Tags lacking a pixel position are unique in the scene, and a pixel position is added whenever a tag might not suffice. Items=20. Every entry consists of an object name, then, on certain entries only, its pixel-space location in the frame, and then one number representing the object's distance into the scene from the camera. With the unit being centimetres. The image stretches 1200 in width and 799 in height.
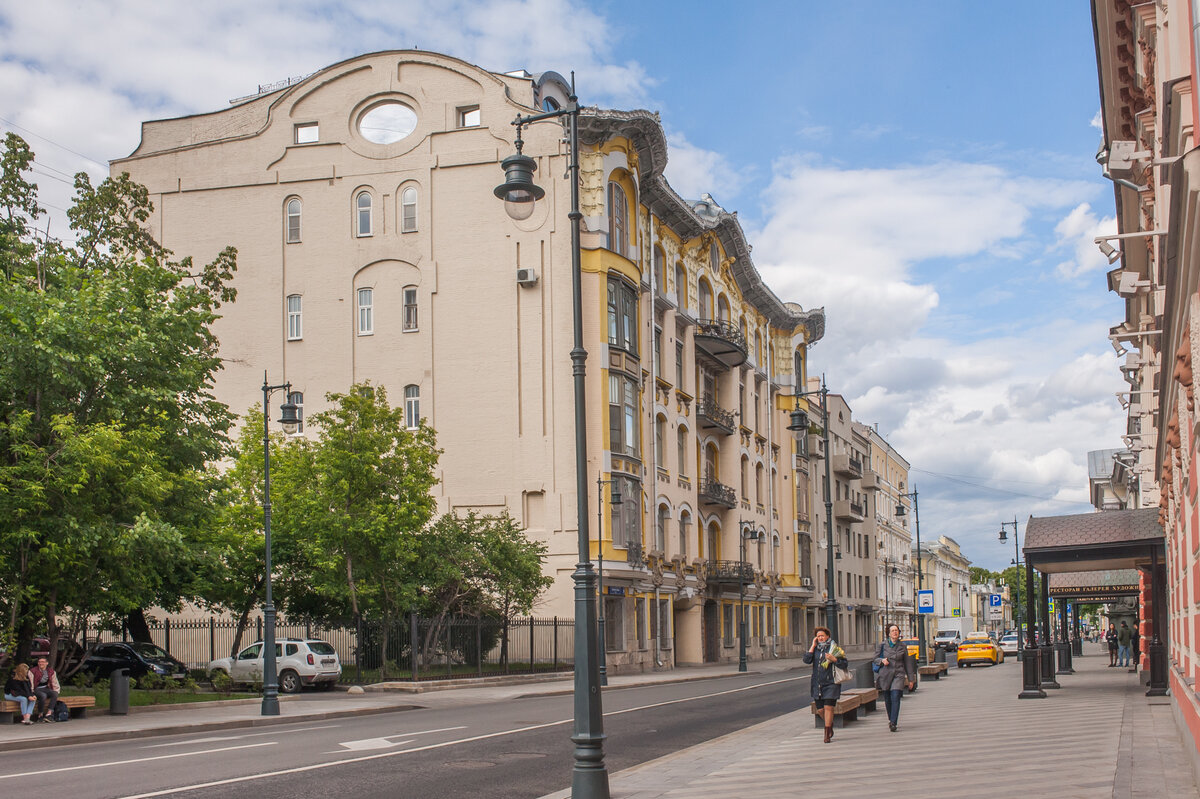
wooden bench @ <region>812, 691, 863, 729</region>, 1952
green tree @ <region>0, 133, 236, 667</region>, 2455
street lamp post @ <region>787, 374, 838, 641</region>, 2861
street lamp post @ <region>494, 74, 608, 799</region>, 1091
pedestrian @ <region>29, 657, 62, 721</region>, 2270
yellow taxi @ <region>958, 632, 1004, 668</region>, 5662
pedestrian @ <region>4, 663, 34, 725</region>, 2248
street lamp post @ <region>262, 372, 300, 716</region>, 2483
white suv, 3431
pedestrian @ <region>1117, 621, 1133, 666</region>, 4758
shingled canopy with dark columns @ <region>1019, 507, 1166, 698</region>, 2608
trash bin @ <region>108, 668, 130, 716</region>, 2475
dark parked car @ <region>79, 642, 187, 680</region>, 3500
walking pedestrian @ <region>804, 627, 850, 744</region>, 1739
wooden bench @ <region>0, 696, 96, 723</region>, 2289
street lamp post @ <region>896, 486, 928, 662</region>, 4317
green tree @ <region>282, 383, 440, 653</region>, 3478
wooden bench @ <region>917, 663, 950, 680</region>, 3769
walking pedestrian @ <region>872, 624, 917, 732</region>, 1906
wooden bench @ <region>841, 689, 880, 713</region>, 2205
